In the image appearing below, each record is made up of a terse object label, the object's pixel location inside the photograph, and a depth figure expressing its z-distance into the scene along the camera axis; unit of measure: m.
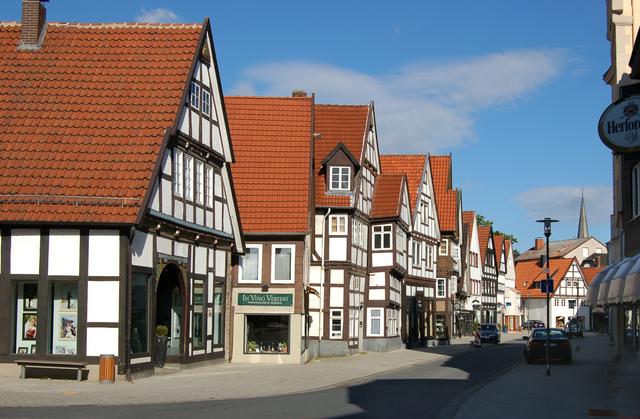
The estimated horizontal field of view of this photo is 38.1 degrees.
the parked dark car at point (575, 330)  79.88
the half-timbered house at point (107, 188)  23.86
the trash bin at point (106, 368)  23.14
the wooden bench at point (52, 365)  22.84
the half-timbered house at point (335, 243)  42.72
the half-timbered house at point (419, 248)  56.06
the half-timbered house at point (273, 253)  35.78
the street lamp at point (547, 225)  31.56
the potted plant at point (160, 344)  27.64
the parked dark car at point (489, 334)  65.81
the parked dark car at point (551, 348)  38.12
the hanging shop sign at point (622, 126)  16.53
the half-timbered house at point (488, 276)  95.56
